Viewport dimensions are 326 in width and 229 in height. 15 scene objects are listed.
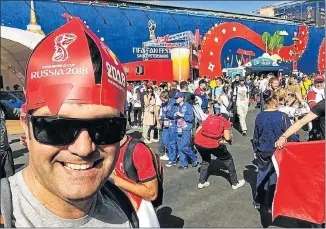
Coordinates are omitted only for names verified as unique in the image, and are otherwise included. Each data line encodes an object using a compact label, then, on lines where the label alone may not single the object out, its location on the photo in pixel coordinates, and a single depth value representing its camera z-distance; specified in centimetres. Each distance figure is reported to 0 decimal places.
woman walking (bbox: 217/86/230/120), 941
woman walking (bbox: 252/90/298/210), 451
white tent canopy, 1352
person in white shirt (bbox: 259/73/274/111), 1375
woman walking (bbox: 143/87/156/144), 926
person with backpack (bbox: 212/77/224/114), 1031
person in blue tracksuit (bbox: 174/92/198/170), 697
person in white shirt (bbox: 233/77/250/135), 1013
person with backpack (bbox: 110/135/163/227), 265
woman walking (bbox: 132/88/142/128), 1109
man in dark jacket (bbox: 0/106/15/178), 502
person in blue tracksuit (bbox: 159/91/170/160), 758
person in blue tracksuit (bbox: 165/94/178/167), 725
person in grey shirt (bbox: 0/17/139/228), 102
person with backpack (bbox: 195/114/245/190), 560
